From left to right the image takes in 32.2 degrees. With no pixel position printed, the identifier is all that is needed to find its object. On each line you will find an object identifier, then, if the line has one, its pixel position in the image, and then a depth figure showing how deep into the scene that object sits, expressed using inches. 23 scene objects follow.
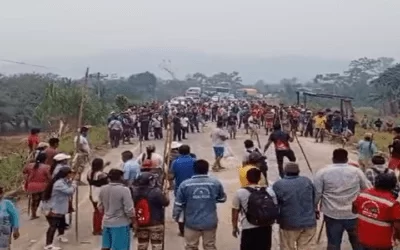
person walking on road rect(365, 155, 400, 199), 413.9
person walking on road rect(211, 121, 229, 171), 789.2
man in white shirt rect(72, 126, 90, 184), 693.9
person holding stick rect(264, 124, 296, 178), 652.1
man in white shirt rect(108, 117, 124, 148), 1111.0
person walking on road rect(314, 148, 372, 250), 355.6
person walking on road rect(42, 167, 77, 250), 447.5
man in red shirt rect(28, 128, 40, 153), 763.4
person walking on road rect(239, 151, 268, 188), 380.5
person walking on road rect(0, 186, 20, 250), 365.4
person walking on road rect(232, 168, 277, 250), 334.3
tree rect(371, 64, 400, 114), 2075.9
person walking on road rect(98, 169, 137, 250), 360.2
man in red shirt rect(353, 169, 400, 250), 302.8
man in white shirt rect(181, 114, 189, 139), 1300.1
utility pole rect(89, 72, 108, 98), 1576.4
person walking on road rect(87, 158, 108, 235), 410.3
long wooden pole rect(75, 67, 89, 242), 486.6
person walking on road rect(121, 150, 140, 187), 468.4
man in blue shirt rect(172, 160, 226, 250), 352.8
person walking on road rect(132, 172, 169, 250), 362.6
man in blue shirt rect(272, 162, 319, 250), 345.1
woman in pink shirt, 518.9
